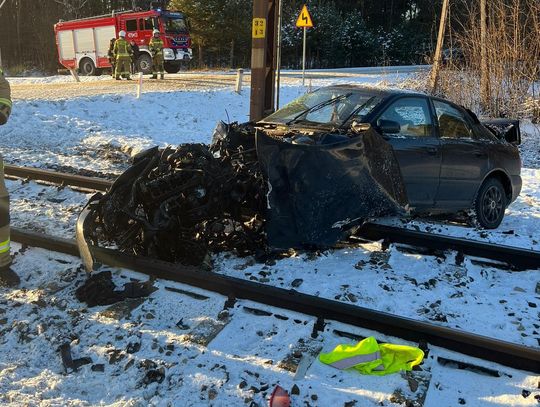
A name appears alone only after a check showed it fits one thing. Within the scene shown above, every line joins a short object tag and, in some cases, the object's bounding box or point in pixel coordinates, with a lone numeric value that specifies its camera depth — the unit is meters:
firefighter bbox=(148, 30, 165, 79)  22.17
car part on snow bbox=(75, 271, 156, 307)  3.89
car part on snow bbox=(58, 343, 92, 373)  3.10
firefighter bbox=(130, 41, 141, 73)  24.96
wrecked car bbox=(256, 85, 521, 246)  4.52
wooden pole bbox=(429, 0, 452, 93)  15.60
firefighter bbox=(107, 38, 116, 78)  22.59
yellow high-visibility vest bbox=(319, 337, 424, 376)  3.13
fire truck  25.00
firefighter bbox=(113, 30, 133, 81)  20.89
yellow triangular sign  16.34
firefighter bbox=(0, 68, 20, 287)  4.09
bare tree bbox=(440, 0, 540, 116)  13.69
